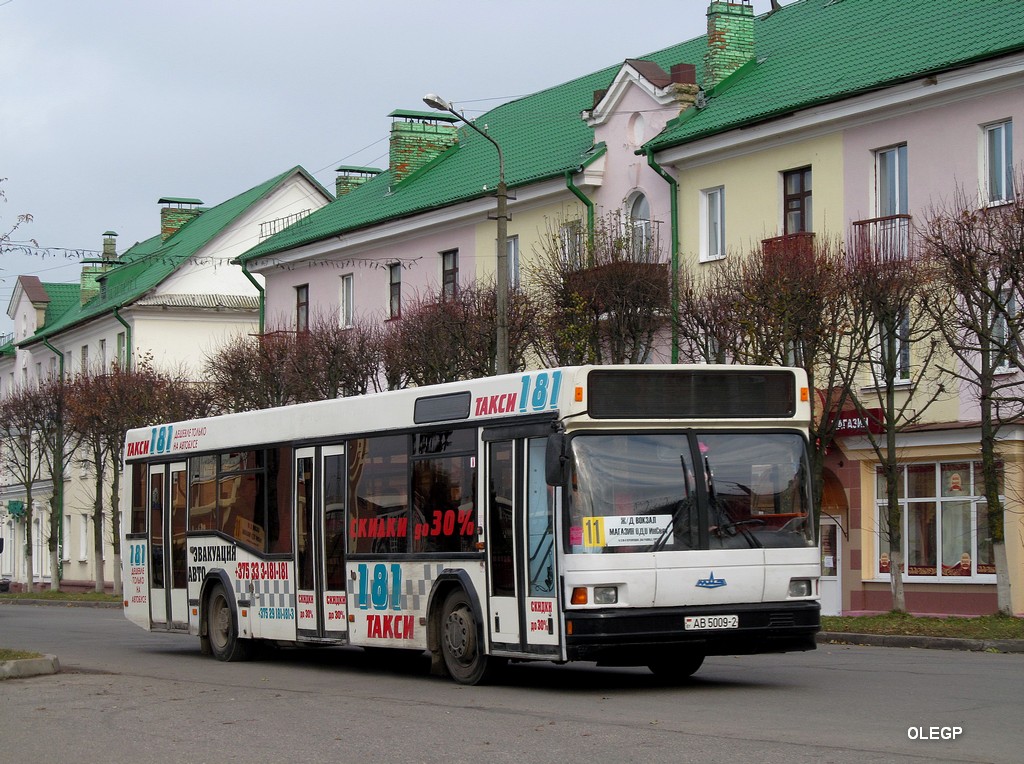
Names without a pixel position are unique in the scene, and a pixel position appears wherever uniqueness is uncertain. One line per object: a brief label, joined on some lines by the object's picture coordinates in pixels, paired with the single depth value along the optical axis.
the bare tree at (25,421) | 56.03
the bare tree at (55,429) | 54.66
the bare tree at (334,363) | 35.69
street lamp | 26.27
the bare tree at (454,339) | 31.14
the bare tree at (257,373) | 37.97
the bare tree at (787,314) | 25.19
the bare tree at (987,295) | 22.25
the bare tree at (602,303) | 28.34
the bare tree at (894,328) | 24.69
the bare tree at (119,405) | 45.56
